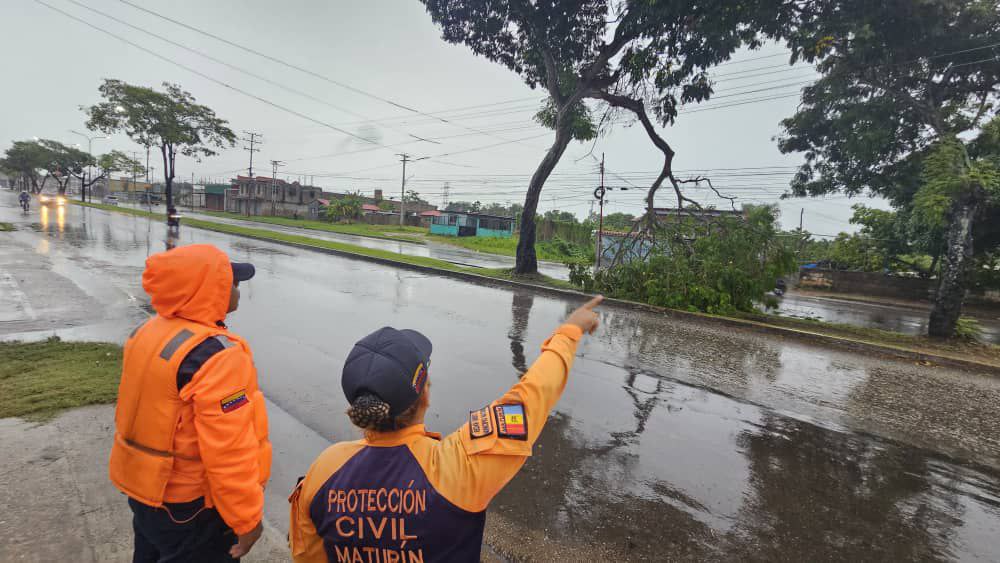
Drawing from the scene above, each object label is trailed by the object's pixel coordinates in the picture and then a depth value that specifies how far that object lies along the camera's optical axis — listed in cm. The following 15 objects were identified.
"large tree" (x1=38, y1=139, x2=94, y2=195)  5481
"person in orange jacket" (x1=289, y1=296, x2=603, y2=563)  124
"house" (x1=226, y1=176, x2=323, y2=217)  6281
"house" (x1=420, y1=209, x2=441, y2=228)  6906
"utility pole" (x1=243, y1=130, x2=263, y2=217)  5860
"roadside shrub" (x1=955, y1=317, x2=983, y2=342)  996
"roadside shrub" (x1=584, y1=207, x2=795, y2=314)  1102
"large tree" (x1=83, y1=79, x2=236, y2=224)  2773
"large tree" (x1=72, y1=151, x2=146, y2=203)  5025
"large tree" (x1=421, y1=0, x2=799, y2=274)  1132
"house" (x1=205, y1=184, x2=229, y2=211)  7332
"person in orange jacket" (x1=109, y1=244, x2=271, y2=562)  169
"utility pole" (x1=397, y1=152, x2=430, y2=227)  5347
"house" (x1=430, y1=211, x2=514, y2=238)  4497
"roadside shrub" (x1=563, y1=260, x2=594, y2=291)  1355
